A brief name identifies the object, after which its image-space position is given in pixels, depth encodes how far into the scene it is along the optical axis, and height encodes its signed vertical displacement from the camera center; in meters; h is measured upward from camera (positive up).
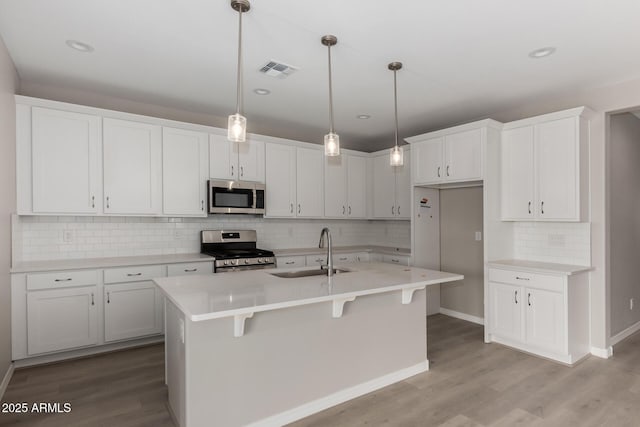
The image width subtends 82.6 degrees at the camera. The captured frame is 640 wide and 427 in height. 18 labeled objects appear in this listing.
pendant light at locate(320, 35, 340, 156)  2.74 +0.58
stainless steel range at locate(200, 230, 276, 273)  4.26 -0.43
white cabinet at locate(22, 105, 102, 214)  3.42 +0.57
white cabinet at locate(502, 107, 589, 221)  3.65 +0.49
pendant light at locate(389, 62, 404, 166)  3.09 +0.53
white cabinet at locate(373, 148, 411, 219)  5.39 +0.42
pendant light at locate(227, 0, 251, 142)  2.26 +0.58
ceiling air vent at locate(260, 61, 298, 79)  3.22 +1.35
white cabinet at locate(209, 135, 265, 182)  4.52 +0.74
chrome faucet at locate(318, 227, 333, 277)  2.96 -0.34
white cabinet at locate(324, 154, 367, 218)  5.57 +0.47
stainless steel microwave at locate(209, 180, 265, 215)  4.44 +0.25
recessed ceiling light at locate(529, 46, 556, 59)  2.91 +1.33
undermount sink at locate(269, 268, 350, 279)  3.20 -0.51
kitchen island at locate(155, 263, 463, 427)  2.19 -0.89
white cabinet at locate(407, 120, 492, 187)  4.13 +0.74
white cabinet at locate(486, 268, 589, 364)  3.49 -1.01
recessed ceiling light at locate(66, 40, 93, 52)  2.85 +1.38
